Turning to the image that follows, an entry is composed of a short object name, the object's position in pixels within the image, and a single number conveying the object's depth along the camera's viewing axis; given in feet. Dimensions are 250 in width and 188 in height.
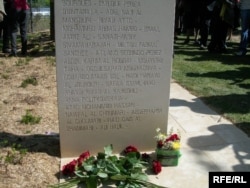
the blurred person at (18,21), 30.81
